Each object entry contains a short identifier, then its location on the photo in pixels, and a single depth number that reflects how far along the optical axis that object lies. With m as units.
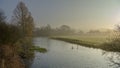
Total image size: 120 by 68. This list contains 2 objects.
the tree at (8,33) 11.41
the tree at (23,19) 20.89
